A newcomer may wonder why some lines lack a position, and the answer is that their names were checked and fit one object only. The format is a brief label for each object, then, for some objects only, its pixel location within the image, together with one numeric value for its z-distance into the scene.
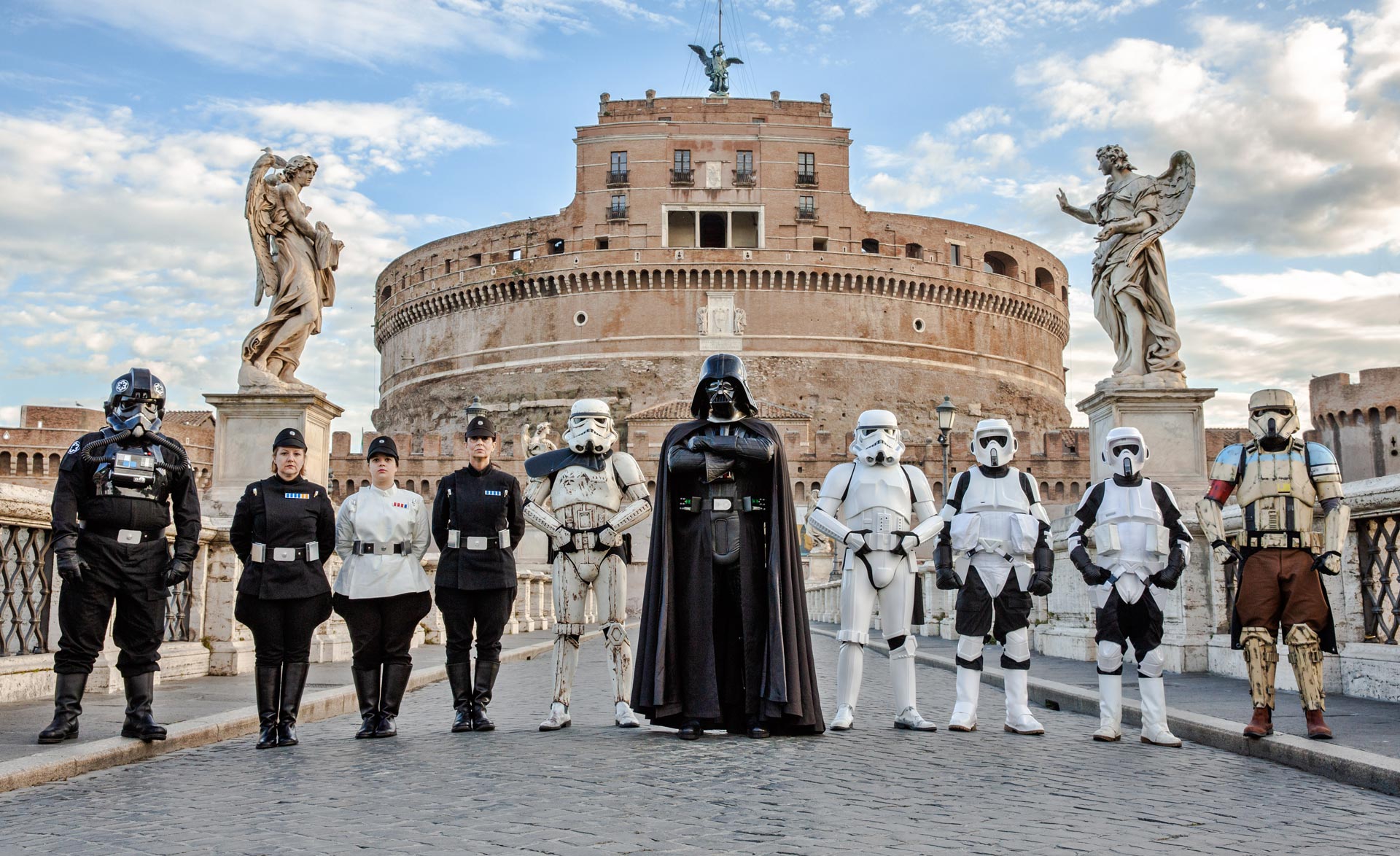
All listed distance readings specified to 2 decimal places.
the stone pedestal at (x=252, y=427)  9.62
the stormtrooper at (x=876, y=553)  6.11
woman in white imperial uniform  5.98
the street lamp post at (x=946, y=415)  21.95
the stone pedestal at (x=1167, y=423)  9.48
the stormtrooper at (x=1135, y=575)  5.64
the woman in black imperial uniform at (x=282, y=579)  5.70
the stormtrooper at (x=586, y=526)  6.21
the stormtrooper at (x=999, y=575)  6.08
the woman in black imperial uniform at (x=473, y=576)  6.20
